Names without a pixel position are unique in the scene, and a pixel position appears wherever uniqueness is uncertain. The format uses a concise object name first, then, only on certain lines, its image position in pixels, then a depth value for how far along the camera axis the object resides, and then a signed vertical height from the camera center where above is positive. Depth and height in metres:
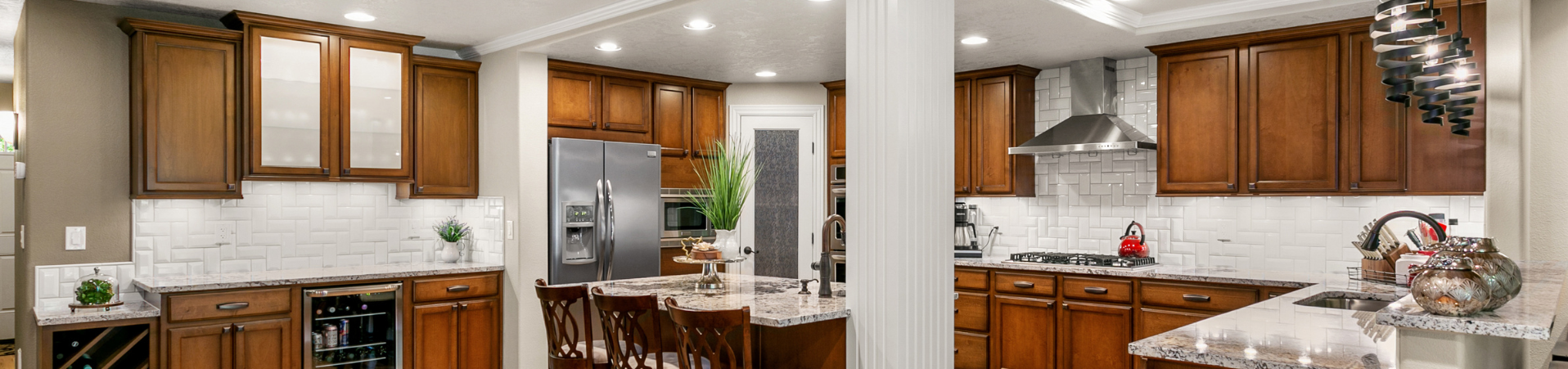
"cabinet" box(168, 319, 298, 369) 4.10 -0.76
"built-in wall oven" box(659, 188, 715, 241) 6.14 -0.23
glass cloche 3.98 -0.48
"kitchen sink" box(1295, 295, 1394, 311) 3.62 -0.49
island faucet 3.44 -0.33
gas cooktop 4.99 -0.44
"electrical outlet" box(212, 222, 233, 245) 4.75 -0.25
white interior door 6.59 -0.01
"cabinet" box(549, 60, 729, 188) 5.57 +0.49
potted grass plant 4.49 -0.06
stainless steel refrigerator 5.37 -0.17
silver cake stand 3.87 -0.41
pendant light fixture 2.35 +0.37
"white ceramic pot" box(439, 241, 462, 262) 5.35 -0.40
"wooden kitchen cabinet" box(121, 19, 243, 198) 4.25 +0.36
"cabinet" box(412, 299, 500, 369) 4.88 -0.85
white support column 2.87 +0.01
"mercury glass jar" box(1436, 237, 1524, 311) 1.67 -0.16
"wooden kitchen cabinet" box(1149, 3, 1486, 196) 4.16 +0.29
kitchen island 3.00 -0.46
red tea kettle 5.06 -0.36
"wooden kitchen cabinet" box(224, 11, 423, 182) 4.54 +0.45
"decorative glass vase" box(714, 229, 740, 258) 3.81 -0.25
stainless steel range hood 5.08 +0.37
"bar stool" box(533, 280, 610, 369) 3.45 -0.60
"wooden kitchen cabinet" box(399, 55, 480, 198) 5.23 +0.33
